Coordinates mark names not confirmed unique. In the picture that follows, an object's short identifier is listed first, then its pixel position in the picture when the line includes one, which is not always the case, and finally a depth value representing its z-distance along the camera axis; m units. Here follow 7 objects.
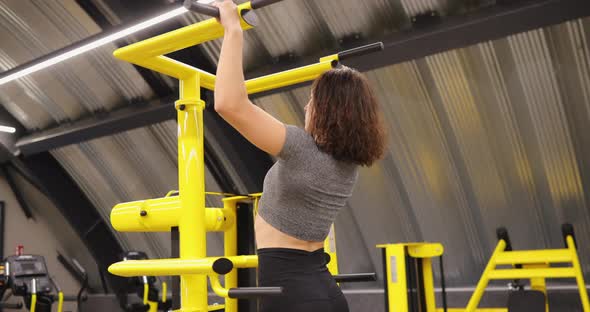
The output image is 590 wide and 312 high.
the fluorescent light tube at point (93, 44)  4.86
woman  1.55
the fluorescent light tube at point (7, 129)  7.68
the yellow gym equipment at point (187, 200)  1.94
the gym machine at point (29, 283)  6.72
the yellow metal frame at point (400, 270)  4.27
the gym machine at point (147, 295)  6.90
